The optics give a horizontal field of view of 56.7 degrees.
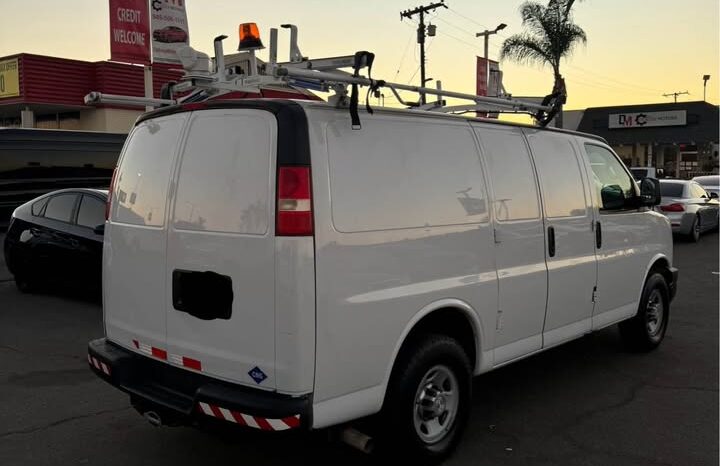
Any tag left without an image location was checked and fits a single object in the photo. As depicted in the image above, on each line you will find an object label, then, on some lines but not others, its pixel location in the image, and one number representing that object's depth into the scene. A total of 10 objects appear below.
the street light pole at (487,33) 35.88
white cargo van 3.10
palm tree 25.48
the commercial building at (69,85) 23.83
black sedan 8.00
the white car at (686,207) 15.32
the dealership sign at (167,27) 15.78
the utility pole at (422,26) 36.62
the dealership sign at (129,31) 15.95
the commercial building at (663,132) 41.69
